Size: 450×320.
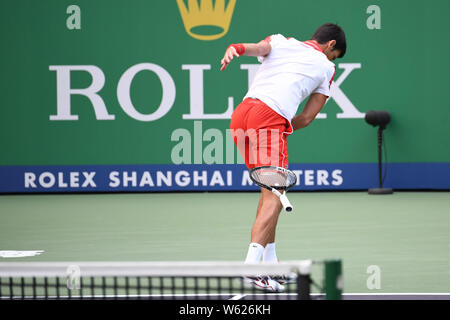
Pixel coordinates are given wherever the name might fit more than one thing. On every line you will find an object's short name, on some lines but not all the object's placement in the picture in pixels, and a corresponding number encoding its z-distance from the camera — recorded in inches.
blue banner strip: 687.1
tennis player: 281.6
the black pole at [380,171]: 657.0
